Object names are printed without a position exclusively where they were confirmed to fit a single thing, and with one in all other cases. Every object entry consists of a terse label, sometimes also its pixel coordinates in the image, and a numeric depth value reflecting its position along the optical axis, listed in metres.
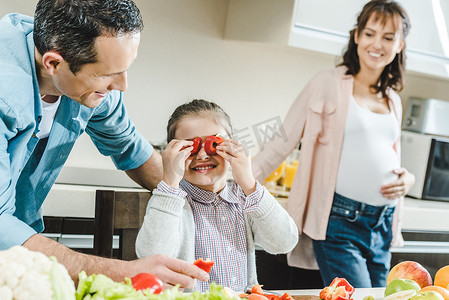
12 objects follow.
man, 0.99
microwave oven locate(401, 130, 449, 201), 2.73
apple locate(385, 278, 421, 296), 1.06
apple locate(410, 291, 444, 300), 0.93
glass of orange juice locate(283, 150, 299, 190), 2.52
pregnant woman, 1.89
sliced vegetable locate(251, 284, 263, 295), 0.95
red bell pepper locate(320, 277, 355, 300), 0.97
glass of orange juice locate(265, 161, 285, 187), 2.46
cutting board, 1.13
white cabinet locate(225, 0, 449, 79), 2.29
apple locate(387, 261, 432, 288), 1.16
